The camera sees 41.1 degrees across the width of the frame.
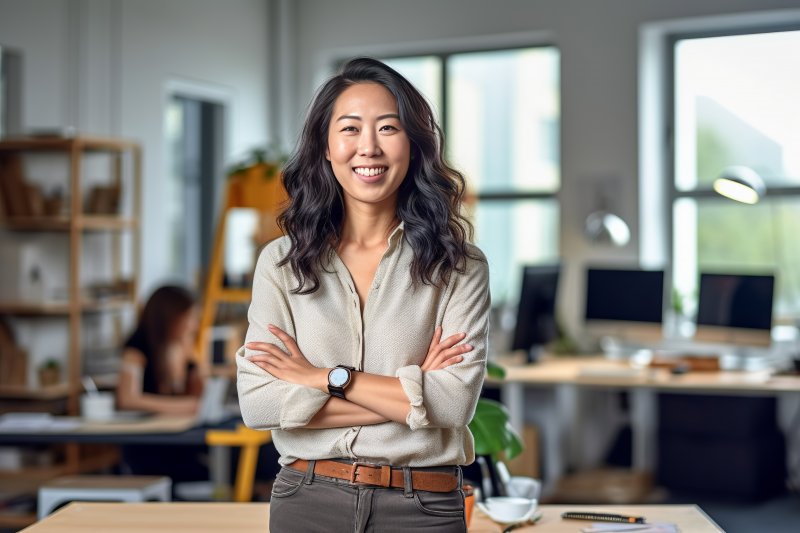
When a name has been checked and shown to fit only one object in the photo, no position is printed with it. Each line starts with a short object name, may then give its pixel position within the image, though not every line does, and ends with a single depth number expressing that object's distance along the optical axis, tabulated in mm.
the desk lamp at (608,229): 5930
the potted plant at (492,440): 2354
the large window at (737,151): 6082
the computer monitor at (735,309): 5262
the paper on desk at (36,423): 4129
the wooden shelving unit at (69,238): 4906
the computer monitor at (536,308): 5488
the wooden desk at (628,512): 2285
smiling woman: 1710
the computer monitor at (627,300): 5609
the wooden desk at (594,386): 4973
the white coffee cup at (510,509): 2311
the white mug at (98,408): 4270
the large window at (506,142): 6656
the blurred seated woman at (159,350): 4688
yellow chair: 4004
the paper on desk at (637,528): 2205
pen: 2266
